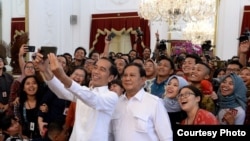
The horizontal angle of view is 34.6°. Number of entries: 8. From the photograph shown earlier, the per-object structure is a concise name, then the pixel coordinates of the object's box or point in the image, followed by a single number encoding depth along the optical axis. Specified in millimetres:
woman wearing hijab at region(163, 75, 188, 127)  3326
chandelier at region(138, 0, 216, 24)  8617
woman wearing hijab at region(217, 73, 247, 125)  3445
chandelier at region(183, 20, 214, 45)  10347
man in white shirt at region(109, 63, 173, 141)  2705
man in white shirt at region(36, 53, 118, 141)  2594
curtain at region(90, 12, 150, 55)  11062
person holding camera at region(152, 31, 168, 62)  6844
